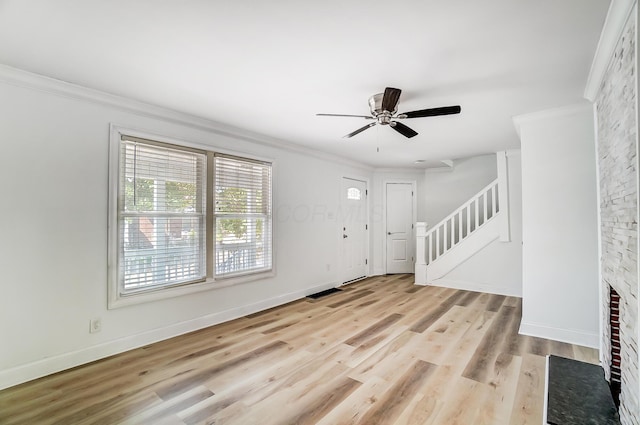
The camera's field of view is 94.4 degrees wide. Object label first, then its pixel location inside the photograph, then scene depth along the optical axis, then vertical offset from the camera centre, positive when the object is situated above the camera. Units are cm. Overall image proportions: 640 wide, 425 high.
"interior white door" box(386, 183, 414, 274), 671 -21
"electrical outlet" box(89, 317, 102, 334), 265 -97
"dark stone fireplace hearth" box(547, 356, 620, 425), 165 -113
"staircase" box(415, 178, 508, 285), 495 -37
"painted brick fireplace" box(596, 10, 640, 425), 145 +8
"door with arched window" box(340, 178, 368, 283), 574 -24
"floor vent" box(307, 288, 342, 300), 482 -129
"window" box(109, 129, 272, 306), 287 -1
